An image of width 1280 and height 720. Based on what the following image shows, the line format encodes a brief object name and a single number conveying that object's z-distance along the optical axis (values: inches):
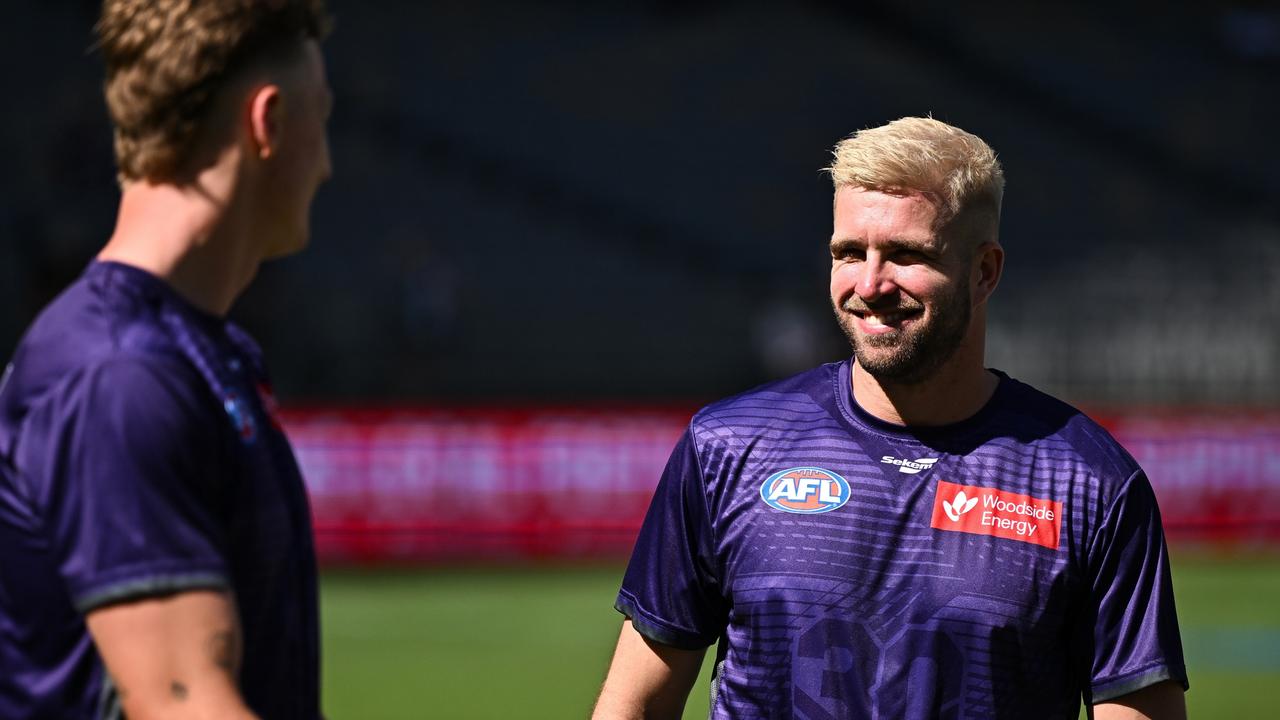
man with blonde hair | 261.7
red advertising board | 1195.3
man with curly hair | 175.9
